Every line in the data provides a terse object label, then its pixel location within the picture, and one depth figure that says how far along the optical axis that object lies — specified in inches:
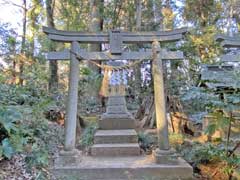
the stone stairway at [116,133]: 239.5
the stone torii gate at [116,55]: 214.4
